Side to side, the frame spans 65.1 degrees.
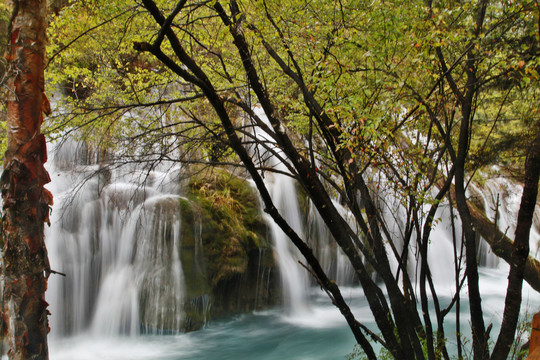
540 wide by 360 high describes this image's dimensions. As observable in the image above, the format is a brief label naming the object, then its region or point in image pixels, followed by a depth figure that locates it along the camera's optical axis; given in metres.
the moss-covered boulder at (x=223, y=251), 9.27
